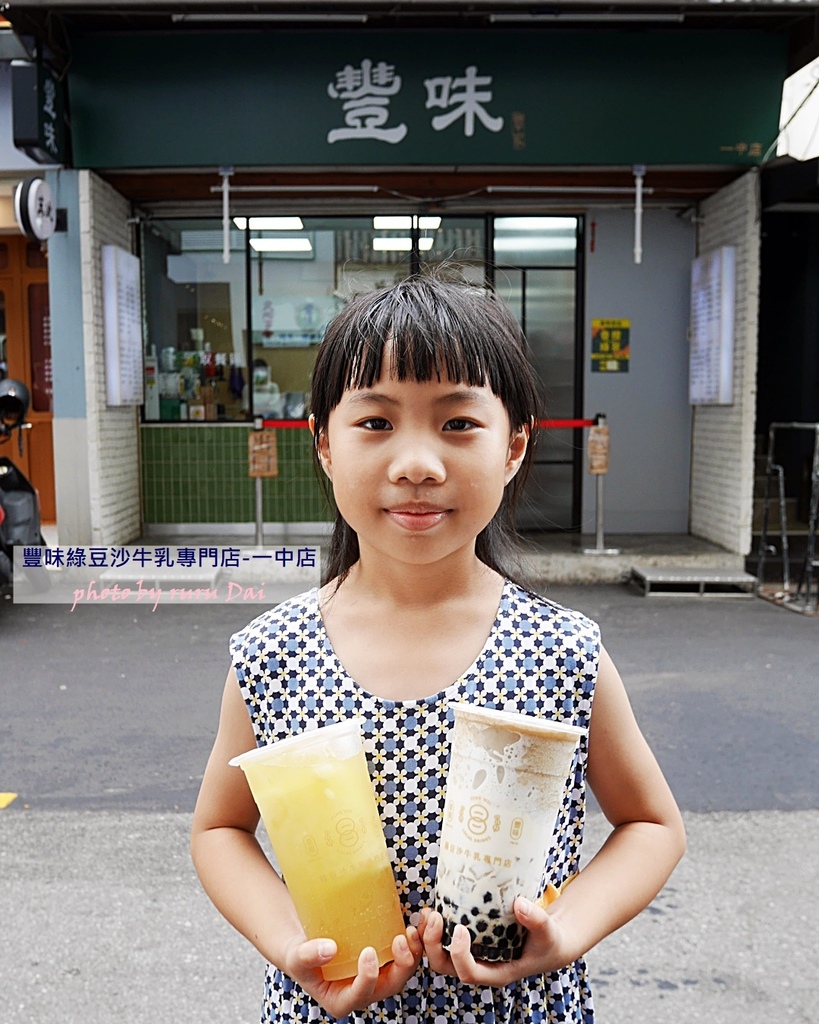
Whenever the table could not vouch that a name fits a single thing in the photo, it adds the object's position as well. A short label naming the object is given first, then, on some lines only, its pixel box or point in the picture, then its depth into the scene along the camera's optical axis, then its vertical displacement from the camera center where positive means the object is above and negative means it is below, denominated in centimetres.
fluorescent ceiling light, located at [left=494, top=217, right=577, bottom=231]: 1045 +173
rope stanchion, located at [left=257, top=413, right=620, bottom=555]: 920 -56
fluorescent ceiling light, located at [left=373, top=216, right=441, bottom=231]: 1031 +172
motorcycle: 779 -90
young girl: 130 -38
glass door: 1046 +100
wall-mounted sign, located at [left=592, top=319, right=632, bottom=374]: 1047 +46
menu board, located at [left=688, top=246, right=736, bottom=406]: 917 +59
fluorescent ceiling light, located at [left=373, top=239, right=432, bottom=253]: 1038 +151
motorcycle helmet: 845 -12
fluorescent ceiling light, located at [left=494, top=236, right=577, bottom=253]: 1046 +153
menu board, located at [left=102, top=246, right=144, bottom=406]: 904 +61
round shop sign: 797 +148
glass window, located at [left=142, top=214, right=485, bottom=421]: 1036 +97
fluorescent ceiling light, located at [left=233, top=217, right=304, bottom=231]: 1031 +171
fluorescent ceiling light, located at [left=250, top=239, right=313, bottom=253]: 1038 +151
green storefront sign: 860 +253
